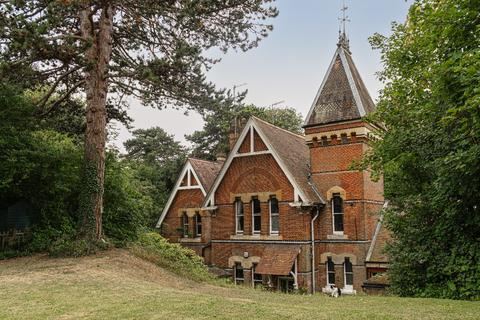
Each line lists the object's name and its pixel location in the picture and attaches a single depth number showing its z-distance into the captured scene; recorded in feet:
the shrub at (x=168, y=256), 49.75
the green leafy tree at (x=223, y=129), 151.33
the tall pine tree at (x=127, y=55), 47.14
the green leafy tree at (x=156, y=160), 118.73
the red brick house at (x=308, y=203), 71.87
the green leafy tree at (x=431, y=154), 33.17
